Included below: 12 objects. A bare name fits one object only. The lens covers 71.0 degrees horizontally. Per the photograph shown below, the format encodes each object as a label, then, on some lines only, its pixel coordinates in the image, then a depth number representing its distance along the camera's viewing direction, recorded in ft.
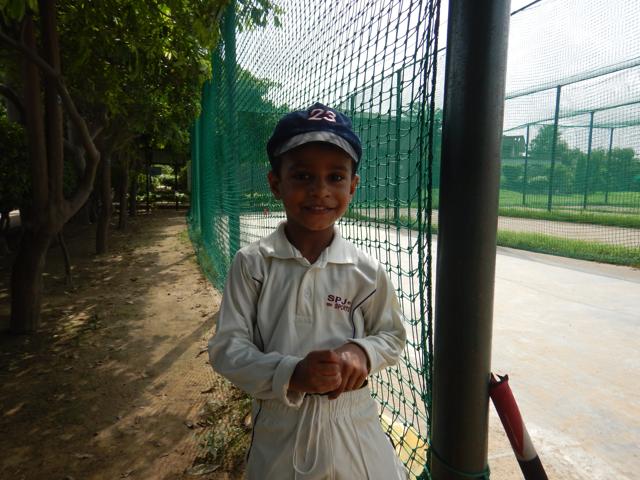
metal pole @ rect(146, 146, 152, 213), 42.64
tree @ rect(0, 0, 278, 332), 10.46
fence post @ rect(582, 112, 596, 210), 26.11
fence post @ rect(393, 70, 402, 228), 4.89
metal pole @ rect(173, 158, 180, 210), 52.91
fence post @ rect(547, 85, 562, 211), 26.61
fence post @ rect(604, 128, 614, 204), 25.51
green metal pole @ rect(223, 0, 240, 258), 12.69
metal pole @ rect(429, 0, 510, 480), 2.86
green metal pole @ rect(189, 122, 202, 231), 29.05
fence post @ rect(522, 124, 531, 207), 28.86
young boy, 3.30
